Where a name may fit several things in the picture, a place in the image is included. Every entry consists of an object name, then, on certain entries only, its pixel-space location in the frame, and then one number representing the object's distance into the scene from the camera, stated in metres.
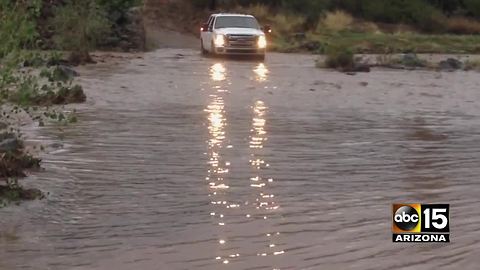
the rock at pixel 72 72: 24.52
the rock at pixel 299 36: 49.38
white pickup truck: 35.19
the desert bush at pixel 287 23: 53.56
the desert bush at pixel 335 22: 54.56
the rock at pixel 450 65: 34.38
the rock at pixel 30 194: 9.53
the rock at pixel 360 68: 31.82
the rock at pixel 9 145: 11.19
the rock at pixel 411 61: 35.22
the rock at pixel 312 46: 44.62
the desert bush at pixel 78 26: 31.92
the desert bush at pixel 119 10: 40.47
